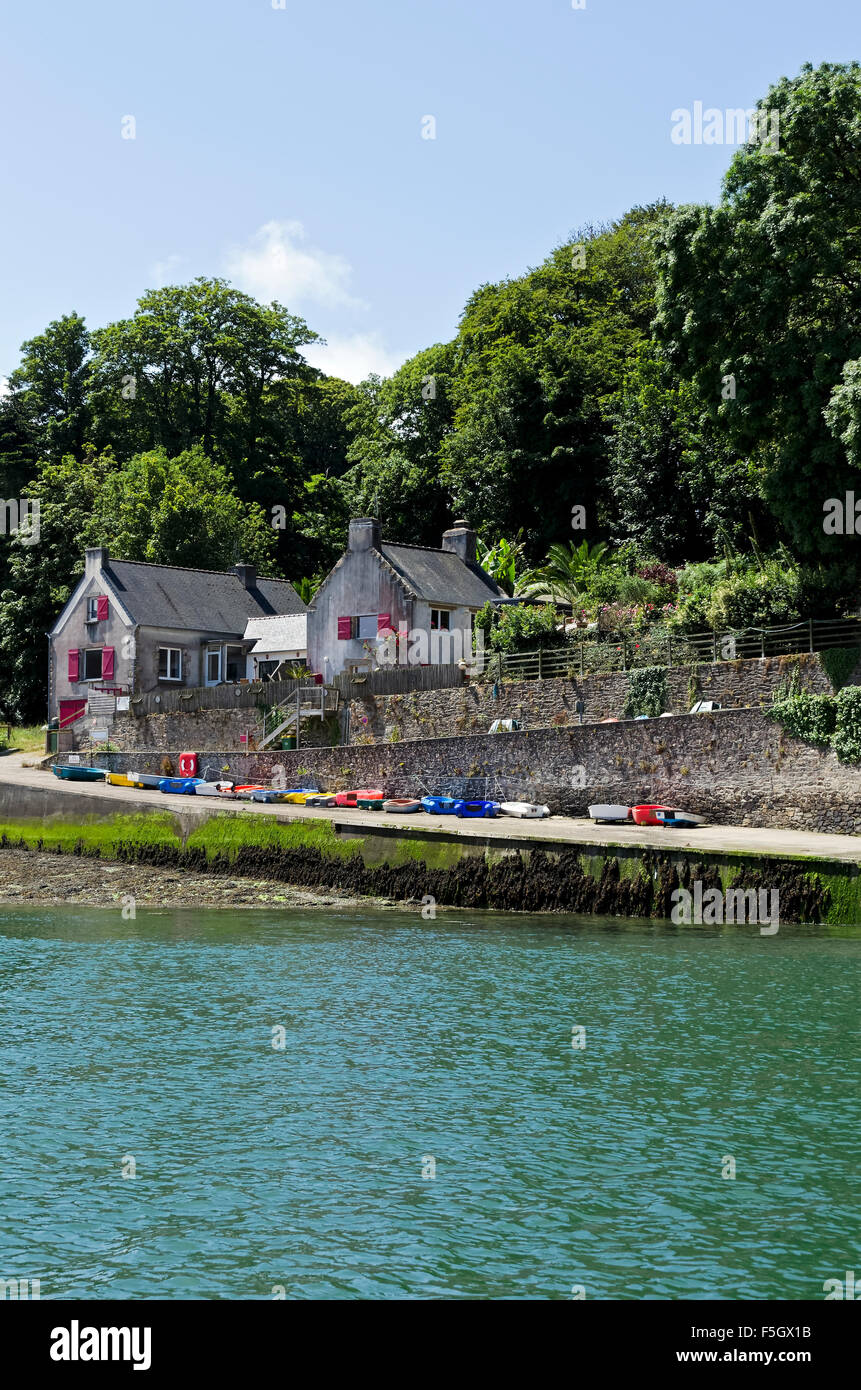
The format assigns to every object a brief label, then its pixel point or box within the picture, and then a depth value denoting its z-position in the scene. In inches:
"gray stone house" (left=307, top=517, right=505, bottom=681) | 2009.1
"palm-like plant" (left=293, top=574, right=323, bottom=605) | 2656.7
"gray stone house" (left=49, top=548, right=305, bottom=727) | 2266.2
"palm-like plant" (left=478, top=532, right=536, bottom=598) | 2252.3
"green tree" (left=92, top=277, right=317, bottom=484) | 3134.8
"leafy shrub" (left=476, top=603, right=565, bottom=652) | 1738.4
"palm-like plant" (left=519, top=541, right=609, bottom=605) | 2027.6
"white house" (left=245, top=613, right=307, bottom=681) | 2269.9
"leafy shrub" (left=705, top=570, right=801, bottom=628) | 1465.3
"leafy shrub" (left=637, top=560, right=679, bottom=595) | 1843.0
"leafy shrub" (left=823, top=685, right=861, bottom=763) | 1264.8
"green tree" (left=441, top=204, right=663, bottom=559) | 2438.5
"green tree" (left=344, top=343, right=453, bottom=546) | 2795.3
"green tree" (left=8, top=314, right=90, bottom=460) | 3307.1
